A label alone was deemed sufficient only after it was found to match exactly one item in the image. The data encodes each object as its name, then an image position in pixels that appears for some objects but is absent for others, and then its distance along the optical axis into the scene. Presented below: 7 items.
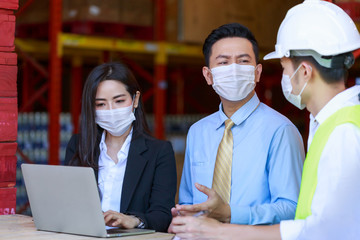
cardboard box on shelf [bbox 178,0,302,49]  7.15
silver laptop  2.43
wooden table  2.53
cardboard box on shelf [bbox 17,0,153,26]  6.66
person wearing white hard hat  1.81
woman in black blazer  3.17
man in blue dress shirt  2.52
